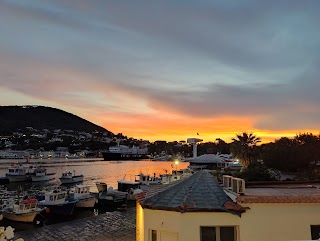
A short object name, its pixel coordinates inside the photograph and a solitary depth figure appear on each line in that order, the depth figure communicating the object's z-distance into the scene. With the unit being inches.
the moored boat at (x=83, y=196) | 1266.3
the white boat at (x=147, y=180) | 1692.4
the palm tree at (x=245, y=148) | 1647.6
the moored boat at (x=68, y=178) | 2348.5
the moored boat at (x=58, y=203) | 1160.6
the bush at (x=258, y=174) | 1116.1
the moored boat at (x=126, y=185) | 1643.5
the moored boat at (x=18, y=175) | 2461.5
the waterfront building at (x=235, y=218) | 311.8
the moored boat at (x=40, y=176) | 2459.8
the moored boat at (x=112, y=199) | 1314.6
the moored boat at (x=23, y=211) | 1027.9
